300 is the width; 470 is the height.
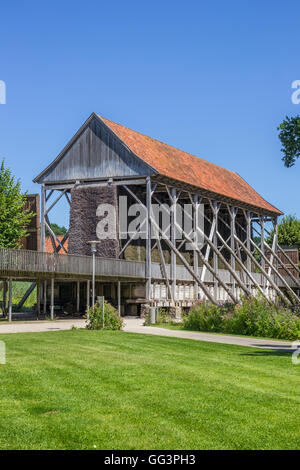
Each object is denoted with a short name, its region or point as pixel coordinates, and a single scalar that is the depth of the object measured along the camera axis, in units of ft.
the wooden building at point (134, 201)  135.54
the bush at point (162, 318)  105.04
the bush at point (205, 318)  89.20
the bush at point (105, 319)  83.82
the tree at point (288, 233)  240.12
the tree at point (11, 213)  163.94
